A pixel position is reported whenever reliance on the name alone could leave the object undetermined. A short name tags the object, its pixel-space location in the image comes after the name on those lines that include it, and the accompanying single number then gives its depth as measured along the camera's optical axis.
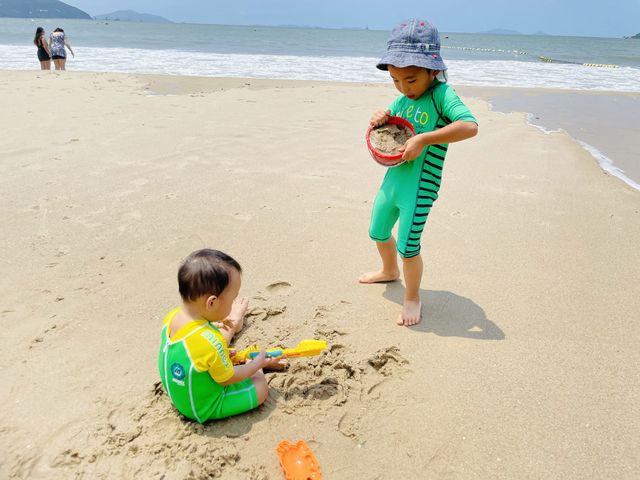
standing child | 2.21
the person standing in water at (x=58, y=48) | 12.10
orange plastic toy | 1.64
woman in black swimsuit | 12.00
